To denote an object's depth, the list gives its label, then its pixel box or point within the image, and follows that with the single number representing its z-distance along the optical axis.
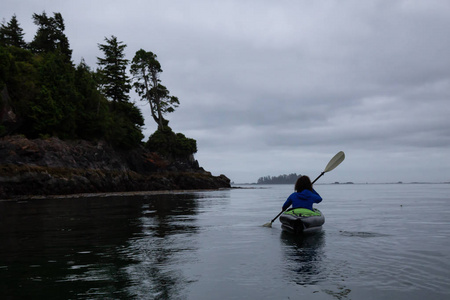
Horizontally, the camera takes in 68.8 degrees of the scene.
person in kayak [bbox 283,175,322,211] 11.20
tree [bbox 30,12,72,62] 69.69
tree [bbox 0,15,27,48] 67.94
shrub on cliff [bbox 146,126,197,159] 72.69
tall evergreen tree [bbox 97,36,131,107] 71.88
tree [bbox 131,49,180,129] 77.00
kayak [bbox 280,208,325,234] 10.80
